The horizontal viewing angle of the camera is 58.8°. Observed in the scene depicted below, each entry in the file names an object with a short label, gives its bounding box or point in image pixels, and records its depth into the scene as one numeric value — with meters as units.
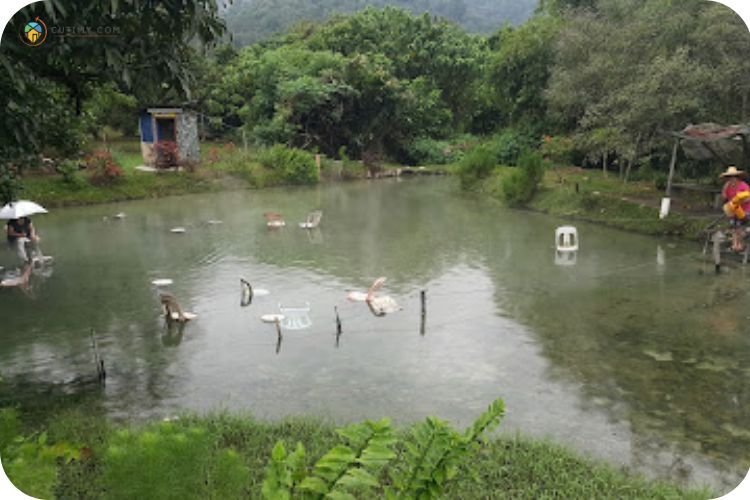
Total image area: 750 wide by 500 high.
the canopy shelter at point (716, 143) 11.48
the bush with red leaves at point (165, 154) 22.08
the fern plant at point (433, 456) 2.31
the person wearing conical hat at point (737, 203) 10.82
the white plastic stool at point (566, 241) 13.10
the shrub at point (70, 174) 18.66
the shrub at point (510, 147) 25.70
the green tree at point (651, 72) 12.49
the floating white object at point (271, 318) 8.70
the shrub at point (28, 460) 2.69
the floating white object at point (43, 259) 12.07
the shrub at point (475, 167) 21.59
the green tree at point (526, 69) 24.77
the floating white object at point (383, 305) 9.30
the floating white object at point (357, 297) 9.75
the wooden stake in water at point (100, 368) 6.76
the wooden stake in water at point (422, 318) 8.45
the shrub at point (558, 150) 22.54
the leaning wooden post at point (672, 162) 12.61
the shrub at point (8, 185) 8.39
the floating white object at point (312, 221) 15.74
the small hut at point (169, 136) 22.17
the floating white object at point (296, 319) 8.65
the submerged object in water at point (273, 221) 15.75
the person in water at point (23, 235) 11.78
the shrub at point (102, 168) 19.53
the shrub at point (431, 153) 29.56
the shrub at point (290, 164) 23.81
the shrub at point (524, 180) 18.33
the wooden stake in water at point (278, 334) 8.10
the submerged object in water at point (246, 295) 9.73
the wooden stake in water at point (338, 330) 8.23
